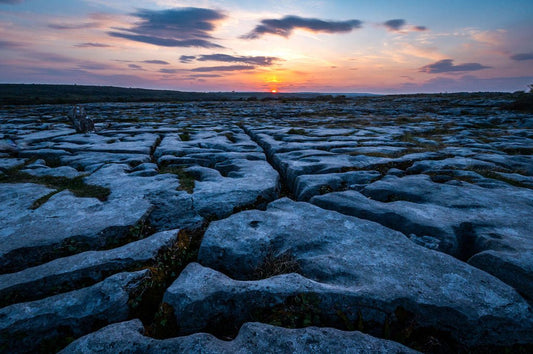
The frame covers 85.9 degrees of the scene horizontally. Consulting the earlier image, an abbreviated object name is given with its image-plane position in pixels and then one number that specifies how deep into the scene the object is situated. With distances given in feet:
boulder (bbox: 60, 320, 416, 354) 4.87
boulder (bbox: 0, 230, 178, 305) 6.63
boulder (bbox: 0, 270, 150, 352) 5.57
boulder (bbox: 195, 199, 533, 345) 5.56
